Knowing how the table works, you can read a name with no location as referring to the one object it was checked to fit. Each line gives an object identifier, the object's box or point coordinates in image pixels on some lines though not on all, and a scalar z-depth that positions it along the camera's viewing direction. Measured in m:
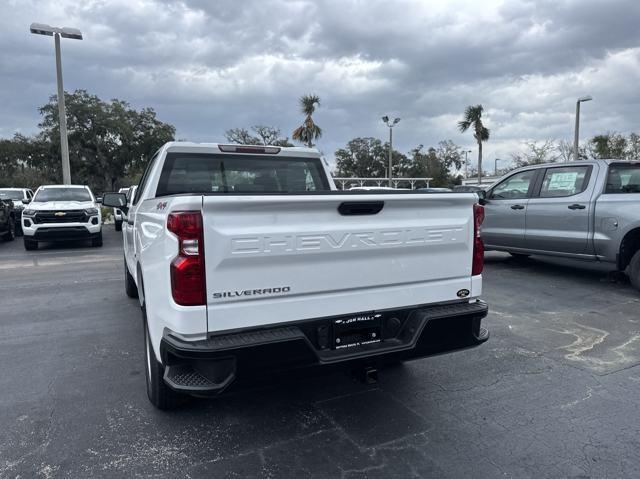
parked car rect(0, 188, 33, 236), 16.98
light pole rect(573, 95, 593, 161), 22.20
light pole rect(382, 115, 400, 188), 31.17
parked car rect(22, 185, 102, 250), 12.24
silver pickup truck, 6.81
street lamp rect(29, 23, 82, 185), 17.58
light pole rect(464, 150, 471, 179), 77.73
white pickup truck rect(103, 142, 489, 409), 2.54
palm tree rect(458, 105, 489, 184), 44.19
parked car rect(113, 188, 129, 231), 17.52
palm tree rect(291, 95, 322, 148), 36.44
